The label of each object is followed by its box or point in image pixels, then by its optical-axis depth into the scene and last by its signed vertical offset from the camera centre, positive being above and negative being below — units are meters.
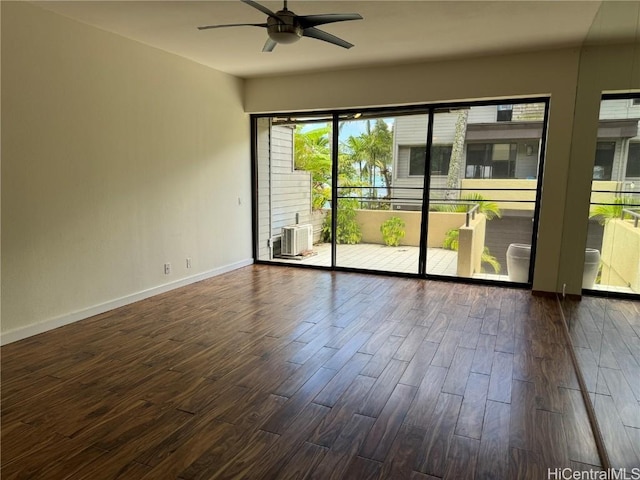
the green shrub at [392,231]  6.01 -0.74
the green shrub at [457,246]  5.52 -0.91
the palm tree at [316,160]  6.88 +0.30
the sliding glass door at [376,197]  5.80 -0.26
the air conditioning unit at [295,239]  7.00 -1.04
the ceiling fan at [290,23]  2.82 +1.06
